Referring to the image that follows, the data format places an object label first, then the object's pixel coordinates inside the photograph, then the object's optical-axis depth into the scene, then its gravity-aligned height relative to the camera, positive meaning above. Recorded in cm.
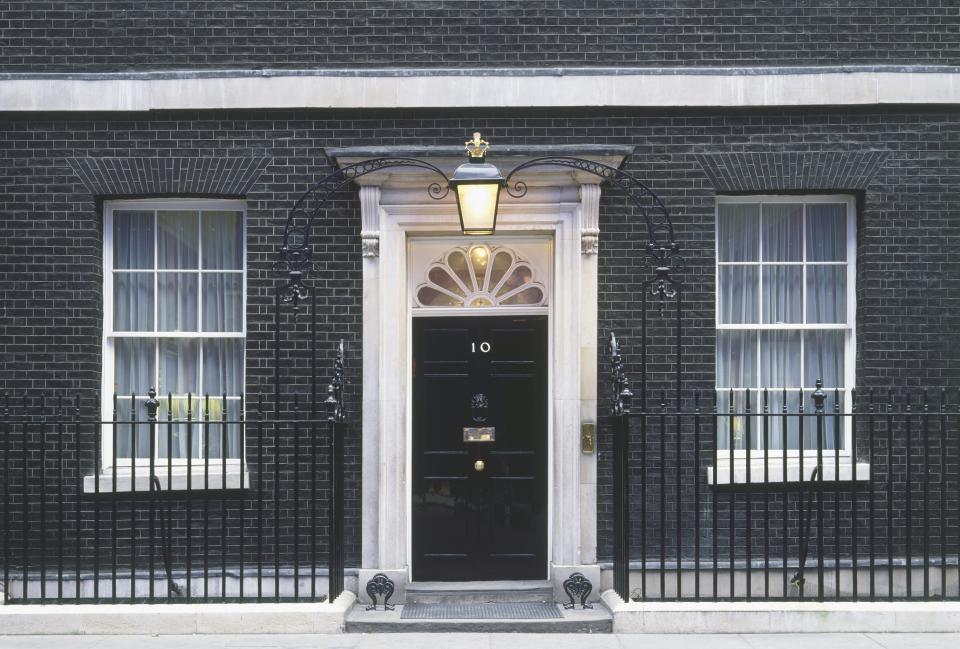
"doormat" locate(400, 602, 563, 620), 779 -214
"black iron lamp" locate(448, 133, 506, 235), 737 +92
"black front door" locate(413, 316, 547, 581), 866 -108
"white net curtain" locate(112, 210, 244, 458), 875 +16
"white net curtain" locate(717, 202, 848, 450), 878 +32
